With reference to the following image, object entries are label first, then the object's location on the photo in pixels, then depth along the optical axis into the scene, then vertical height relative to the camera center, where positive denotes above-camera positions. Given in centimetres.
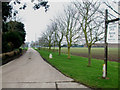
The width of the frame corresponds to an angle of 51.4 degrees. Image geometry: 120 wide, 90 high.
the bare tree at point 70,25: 2048 +331
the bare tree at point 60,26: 2519 +377
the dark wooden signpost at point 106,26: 707 +101
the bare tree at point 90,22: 1212 +212
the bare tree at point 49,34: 4390 +402
